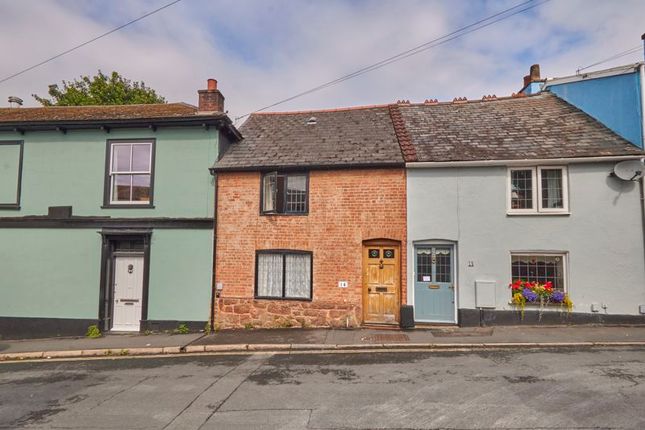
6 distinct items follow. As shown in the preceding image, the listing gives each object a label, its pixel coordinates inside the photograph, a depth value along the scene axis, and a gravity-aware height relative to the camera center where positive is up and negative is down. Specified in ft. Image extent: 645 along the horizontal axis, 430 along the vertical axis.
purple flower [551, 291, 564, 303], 33.63 -3.34
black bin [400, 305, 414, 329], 34.78 -5.44
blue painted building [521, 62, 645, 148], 34.83 +15.73
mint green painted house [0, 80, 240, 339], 37.47 +3.23
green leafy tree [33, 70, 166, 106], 78.37 +33.32
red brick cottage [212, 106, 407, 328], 36.27 +1.81
